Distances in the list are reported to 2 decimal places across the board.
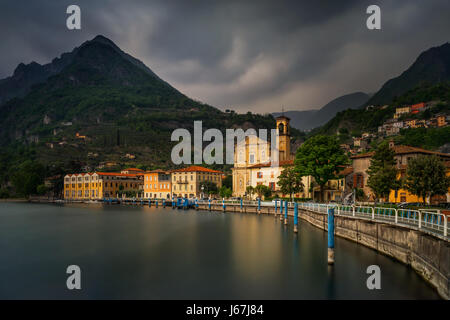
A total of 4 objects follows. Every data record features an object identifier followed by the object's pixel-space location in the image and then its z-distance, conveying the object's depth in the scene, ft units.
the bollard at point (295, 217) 114.93
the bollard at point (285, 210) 140.72
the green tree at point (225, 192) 248.11
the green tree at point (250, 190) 228.06
